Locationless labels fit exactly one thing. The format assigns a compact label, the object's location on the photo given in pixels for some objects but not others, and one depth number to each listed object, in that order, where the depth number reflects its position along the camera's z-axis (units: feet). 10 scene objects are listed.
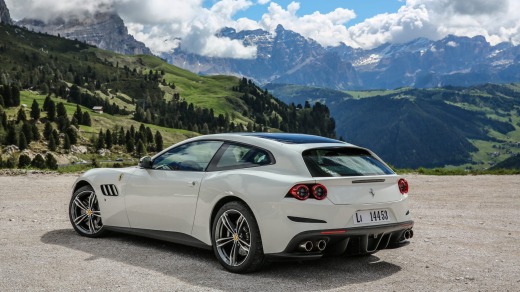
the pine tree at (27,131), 630.74
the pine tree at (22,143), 611.47
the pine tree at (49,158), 440.12
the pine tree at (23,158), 444.92
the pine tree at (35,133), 640.58
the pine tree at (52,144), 645.51
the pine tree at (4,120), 623.36
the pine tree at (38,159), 435.86
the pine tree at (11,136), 609.01
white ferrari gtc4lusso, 22.86
